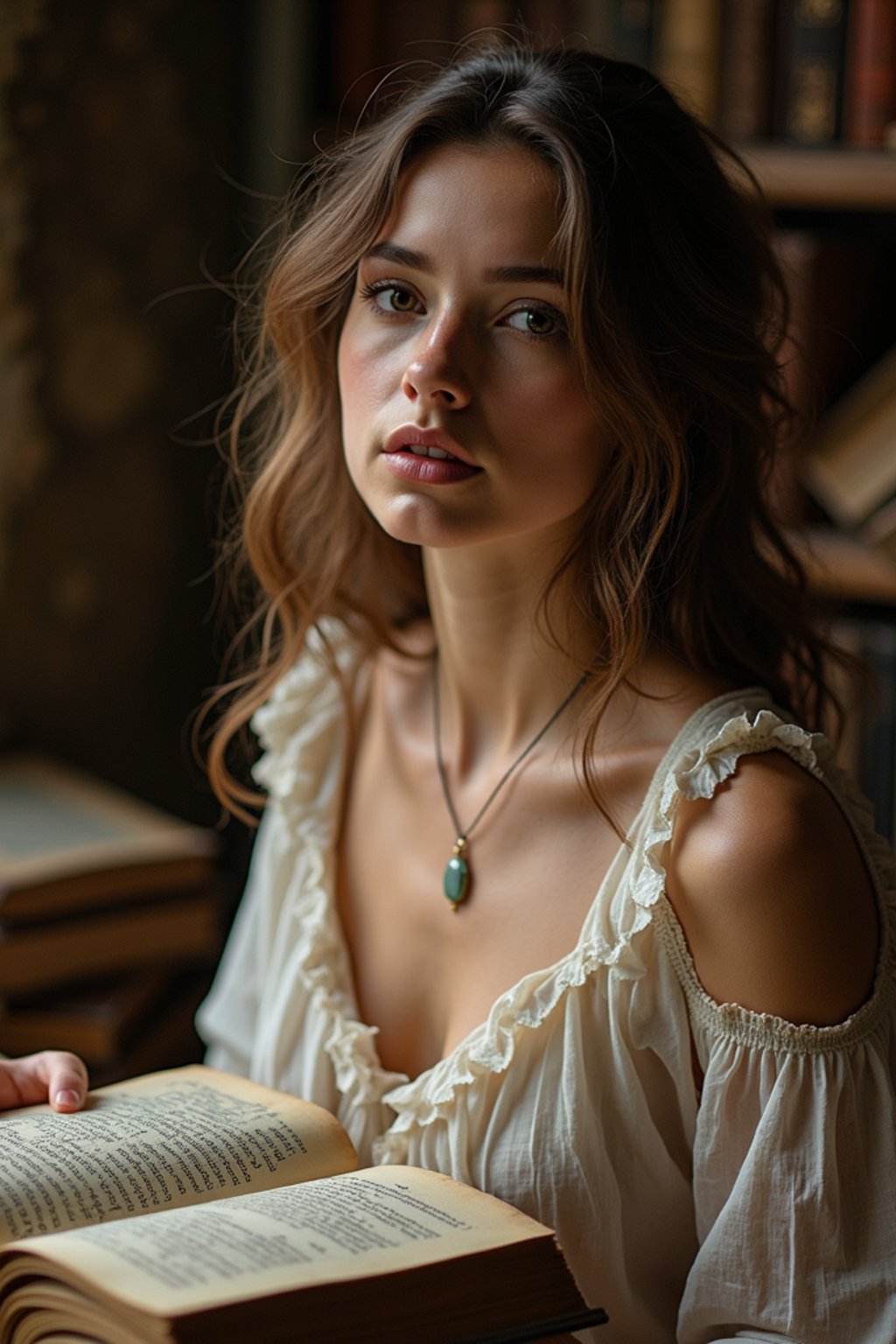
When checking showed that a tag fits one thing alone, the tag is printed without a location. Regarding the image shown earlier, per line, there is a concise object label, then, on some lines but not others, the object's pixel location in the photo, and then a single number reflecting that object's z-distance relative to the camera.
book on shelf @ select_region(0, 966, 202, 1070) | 1.64
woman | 1.27
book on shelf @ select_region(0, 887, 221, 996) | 1.63
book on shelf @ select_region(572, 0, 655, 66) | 1.72
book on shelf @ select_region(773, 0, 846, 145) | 1.68
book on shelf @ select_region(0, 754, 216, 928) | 1.64
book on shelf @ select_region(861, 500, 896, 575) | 1.68
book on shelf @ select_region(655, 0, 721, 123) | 1.71
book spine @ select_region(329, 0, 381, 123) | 1.87
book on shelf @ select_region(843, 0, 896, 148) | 1.65
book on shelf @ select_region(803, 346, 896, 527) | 1.70
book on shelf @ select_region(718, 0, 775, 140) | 1.70
